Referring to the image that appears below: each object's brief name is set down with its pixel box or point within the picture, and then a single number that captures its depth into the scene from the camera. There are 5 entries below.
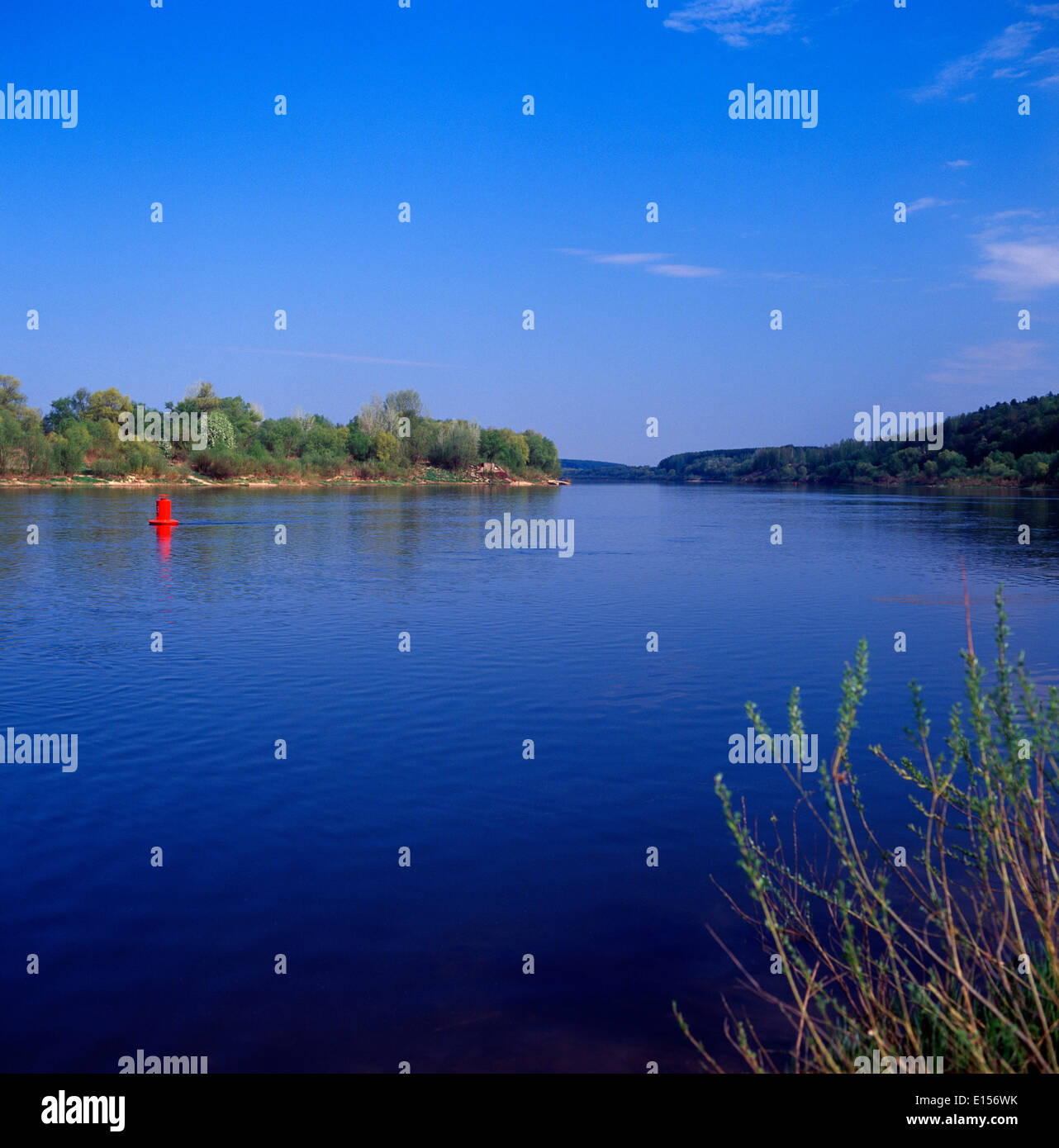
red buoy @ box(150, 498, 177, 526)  42.91
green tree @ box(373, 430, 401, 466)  154.12
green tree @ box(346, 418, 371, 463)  155.25
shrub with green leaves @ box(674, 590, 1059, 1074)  4.02
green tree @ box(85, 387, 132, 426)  144.12
